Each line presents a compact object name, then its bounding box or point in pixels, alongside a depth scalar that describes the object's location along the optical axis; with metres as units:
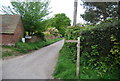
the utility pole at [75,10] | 8.31
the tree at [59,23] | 35.24
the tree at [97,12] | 9.25
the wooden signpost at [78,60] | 3.85
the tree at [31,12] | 10.87
